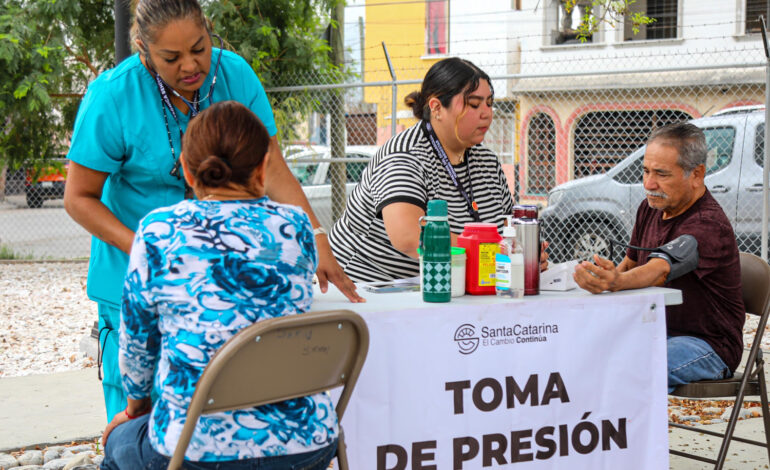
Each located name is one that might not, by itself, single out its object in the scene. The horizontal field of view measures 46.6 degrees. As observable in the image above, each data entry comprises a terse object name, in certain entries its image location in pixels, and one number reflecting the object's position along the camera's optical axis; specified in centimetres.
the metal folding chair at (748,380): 327
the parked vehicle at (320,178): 1068
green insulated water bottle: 270
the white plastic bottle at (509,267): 281
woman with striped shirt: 338
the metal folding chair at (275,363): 190
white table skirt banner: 269
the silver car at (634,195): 812
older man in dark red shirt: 327
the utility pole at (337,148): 1023
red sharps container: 282
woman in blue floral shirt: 195
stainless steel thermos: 286
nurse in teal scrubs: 254
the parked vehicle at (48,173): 1050
